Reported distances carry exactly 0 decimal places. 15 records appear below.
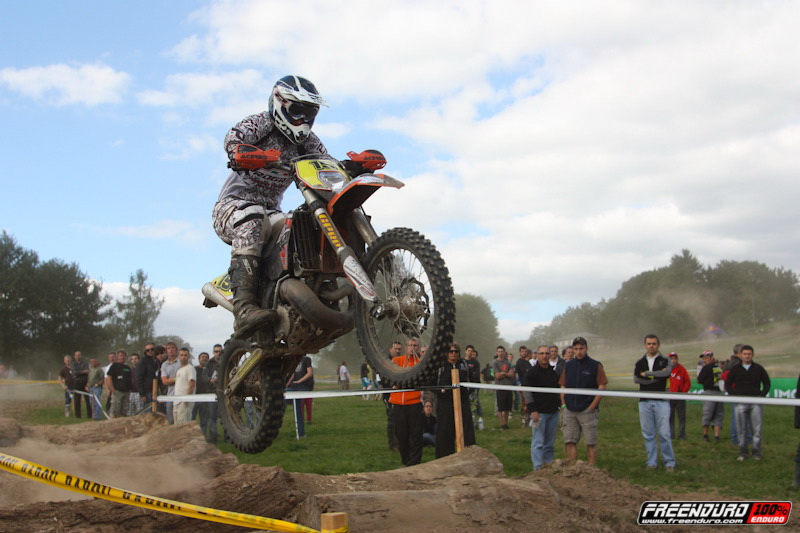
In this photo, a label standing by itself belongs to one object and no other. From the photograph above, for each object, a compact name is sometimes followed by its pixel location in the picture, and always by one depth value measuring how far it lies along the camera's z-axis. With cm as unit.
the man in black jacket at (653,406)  1146
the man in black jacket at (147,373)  1575
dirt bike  505
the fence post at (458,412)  956
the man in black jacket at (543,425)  1111
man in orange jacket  1125
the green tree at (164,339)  7288
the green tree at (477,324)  6919
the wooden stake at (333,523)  449
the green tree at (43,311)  5456
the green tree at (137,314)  7487
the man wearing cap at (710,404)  1447
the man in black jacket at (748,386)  1224
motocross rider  579
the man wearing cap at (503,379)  1744
